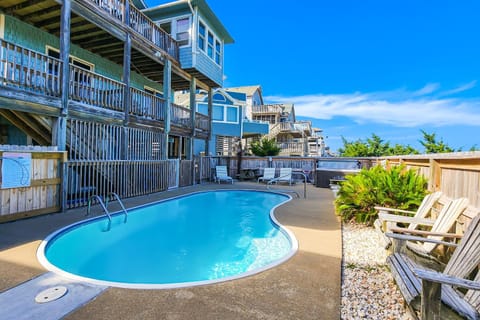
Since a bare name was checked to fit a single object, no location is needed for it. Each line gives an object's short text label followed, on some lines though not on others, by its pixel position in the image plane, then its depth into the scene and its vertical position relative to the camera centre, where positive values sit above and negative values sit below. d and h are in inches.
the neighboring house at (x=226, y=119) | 773.3 +109.4
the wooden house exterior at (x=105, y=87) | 263.4 +73.4
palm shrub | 216.7 -29.2
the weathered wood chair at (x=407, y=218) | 162.5 -36.9
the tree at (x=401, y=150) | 623.2 +28.6
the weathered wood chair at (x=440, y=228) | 123.2 -33.6
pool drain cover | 99.3 -56.6
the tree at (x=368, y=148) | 763.4 +34.9
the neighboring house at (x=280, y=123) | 1009.5 +147.0
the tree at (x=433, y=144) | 516.4 +36.8
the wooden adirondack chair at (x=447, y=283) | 73.1 -41.6
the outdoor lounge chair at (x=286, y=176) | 536.5 -38.5
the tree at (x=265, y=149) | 739.4 +20.9
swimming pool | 163.4 -75.7
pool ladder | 234.8 -60.1
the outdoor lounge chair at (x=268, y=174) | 568.4 -39.0
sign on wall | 203.0 -16.1
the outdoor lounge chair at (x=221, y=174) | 563.1 -41.0
